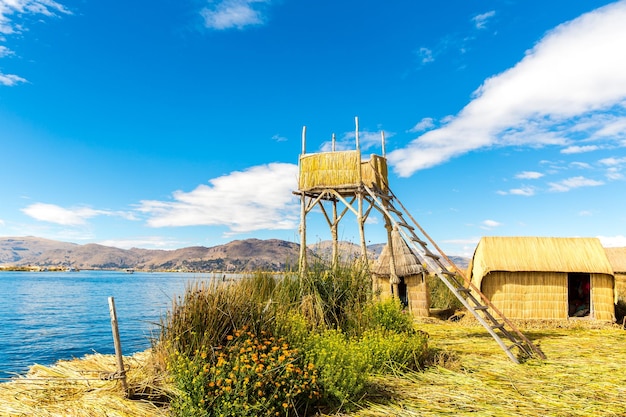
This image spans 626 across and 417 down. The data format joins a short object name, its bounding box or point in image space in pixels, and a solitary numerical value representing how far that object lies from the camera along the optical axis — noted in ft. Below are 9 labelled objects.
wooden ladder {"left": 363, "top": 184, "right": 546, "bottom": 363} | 32.81
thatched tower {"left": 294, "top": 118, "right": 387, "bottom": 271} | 50.06
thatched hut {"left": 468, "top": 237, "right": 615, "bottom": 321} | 55.36
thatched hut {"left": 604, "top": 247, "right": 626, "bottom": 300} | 70.49
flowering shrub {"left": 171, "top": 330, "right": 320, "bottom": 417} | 17.93
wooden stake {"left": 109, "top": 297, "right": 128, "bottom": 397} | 21.43
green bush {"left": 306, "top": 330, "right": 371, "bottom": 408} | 20.39
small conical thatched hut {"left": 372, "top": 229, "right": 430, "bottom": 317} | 62.34
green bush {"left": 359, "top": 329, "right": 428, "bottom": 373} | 26.30
